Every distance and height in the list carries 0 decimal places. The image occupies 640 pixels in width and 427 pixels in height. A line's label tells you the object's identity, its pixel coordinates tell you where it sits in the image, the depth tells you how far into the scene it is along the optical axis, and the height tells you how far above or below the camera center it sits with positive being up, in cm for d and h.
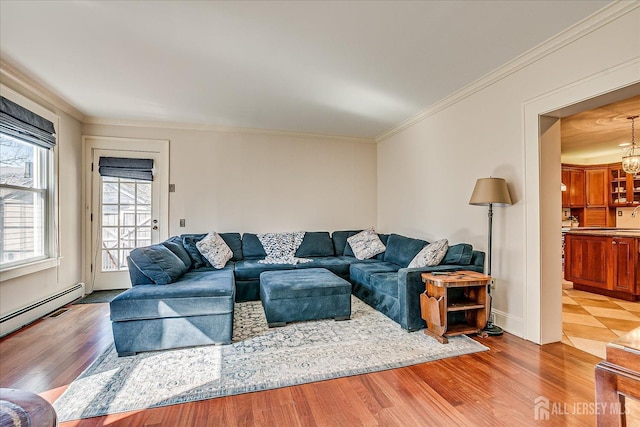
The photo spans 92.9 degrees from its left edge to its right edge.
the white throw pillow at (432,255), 319 -43
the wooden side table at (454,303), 261 -81
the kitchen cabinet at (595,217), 626 -6
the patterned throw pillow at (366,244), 455 -46
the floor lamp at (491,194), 275 +19
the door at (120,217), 444 -3
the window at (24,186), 295 +31
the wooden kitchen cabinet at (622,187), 573 +52
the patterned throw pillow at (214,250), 397 -47
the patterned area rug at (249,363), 188 -111
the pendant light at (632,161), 435 +77
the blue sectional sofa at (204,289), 244 -71
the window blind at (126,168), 439 +69
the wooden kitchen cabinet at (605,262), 386 -65
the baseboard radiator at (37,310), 288 -102
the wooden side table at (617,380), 77 -43
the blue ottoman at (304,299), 302 -86
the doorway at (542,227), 262 -11
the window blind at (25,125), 281 +92
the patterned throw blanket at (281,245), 457 -46
